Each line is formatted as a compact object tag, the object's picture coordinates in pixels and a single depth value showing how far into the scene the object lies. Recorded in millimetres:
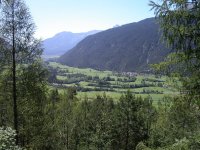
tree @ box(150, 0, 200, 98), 8977
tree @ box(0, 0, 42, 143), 15443
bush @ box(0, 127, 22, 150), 10214
